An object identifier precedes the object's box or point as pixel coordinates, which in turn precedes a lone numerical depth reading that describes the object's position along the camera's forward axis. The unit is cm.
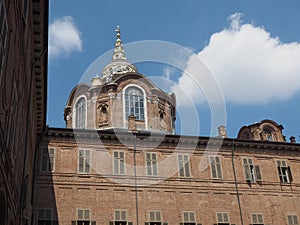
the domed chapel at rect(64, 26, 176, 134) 3672
